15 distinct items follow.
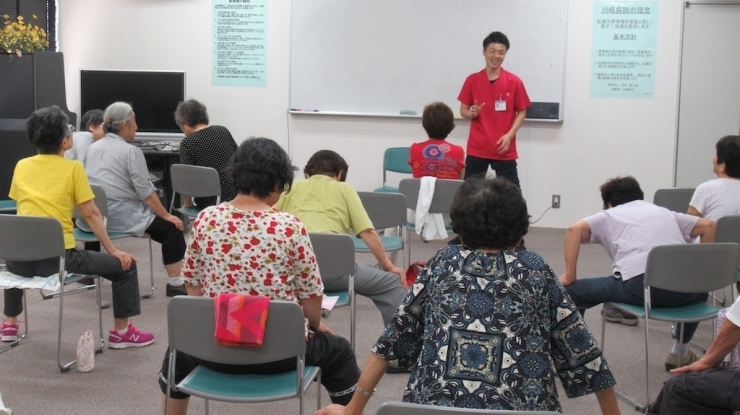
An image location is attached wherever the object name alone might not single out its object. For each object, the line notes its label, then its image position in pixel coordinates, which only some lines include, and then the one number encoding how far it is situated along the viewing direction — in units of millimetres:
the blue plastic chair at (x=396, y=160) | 6930
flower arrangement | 6980
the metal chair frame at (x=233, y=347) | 2410
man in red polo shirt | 6043
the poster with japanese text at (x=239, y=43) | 7465
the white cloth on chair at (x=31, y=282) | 3652
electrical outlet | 7188
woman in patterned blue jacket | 1874
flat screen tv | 7512
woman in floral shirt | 2514
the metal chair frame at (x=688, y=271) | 3256
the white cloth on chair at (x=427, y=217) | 5094
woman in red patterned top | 5414
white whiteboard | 6953
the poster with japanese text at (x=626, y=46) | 6805
